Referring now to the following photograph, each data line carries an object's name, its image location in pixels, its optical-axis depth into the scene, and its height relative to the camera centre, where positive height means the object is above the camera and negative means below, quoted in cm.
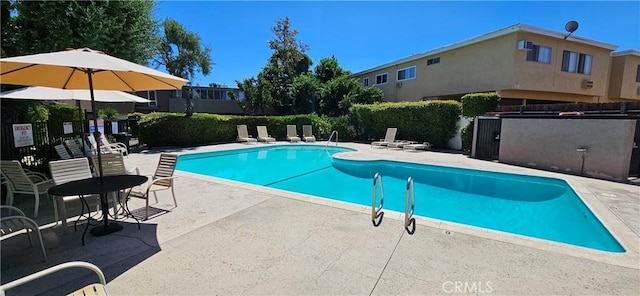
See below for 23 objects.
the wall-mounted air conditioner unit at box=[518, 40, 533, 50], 1449 +405
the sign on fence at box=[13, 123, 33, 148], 647 -37
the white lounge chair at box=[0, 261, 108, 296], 183 -119
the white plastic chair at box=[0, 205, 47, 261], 300 -115
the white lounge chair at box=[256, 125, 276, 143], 1784 -93
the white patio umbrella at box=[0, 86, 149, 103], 577 +54
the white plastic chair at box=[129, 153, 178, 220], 480 -106
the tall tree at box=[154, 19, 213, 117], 2523 +625
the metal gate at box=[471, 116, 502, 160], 1154 -57
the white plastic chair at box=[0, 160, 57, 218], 452 -104
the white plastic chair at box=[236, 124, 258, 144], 1754 -80
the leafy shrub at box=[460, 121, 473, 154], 1302 -63
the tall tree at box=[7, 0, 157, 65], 793 +269
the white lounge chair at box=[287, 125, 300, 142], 1855 -68
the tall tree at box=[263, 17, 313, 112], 2752 +640
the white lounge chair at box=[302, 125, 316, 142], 1864 -67
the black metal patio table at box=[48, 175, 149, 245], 354 -88
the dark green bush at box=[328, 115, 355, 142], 1934 -46
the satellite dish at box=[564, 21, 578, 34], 1483 +512
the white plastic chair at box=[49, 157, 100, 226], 417 -84
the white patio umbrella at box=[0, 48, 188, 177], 318 +62
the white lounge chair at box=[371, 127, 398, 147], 1541 -83
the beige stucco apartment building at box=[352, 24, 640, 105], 1491 +324
